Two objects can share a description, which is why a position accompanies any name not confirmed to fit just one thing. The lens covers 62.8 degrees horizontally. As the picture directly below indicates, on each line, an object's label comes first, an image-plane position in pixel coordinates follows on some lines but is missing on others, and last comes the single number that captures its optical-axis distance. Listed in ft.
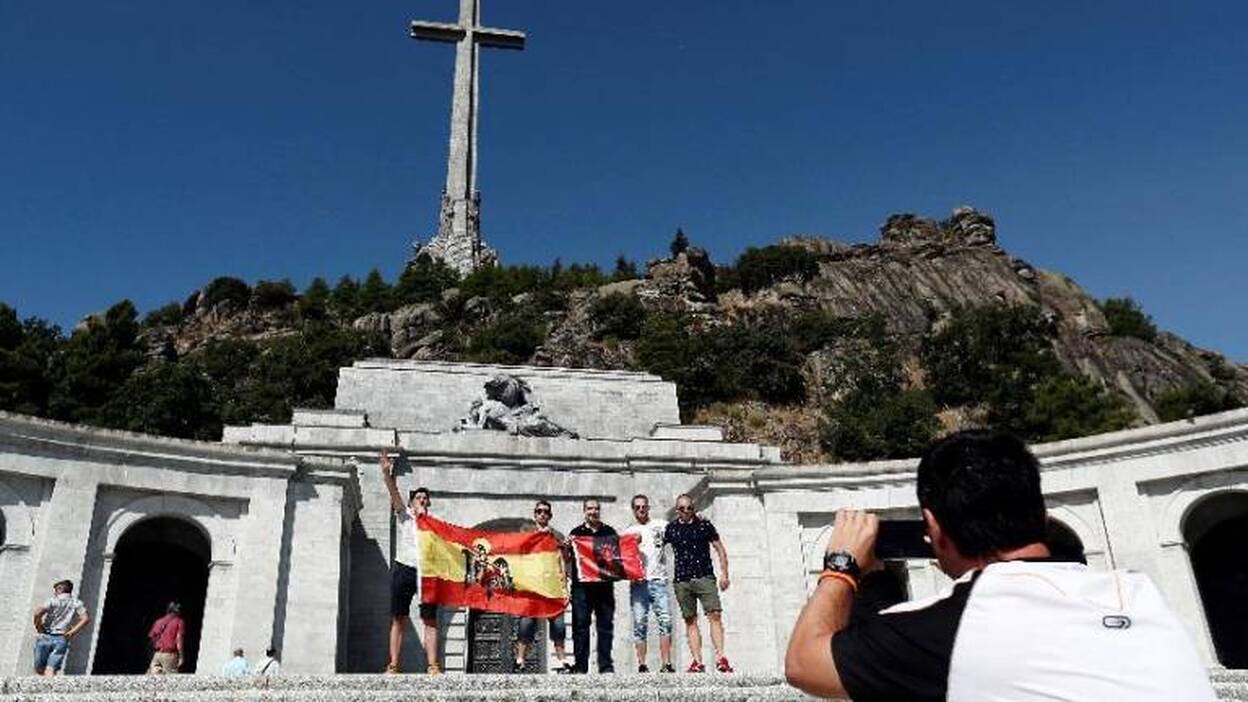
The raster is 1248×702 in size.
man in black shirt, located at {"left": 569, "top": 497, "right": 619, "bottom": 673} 45.34
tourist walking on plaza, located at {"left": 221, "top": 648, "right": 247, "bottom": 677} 49.39
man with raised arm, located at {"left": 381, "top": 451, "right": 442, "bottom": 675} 44.47
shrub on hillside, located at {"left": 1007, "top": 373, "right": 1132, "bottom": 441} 171.83
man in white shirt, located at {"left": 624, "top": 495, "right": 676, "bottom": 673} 45.47
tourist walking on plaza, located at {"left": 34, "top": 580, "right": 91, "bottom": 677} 49.03
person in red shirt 51.08
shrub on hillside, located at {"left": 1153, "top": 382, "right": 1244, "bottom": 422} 187.62
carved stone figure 80.94
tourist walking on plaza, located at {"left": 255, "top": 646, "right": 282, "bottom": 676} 49.73
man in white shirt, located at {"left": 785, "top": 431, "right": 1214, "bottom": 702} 8.37
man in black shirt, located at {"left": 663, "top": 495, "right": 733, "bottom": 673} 44.37
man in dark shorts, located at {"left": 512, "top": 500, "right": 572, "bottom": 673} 45.73
